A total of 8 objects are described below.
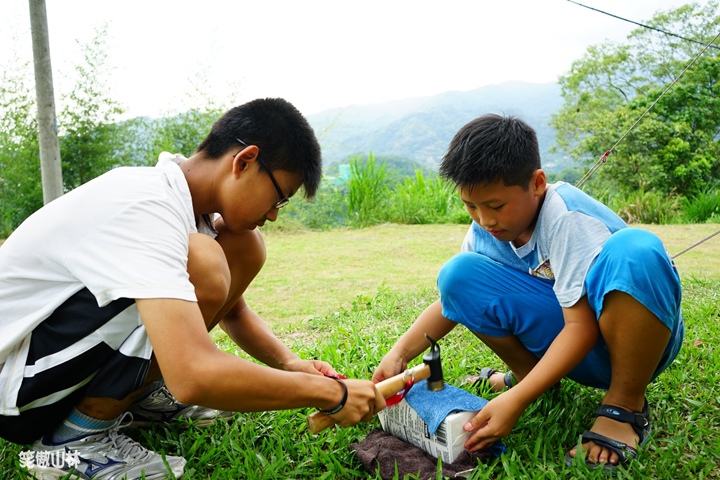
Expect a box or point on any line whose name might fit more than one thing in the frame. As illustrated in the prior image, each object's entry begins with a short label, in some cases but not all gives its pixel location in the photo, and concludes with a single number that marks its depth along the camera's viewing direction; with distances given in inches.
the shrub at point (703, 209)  393.9
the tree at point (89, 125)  307.3
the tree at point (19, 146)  305.0
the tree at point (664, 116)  590.2
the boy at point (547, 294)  67.1
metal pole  164.7
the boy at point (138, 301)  55.3
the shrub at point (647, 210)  398.3
